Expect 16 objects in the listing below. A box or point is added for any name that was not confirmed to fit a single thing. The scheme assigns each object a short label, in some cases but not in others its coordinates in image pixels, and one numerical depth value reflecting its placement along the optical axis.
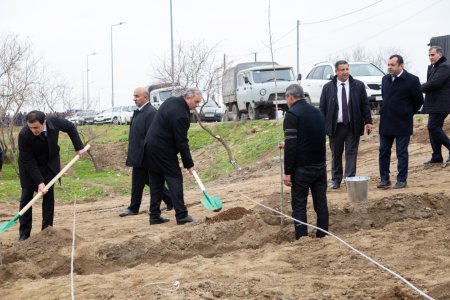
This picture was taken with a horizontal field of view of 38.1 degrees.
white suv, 17.55
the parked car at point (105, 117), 43.25
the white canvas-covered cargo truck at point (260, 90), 21.78
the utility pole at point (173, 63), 25.42
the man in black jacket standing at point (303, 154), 6.91
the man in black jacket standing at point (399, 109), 9.07
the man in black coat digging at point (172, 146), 8.30
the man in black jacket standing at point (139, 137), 9.68
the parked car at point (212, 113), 31.27
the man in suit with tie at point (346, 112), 9.20
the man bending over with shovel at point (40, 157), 7.74
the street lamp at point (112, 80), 44.30
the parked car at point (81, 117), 30.41
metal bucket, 8.20
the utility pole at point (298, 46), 35.34
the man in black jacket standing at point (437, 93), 9.85
